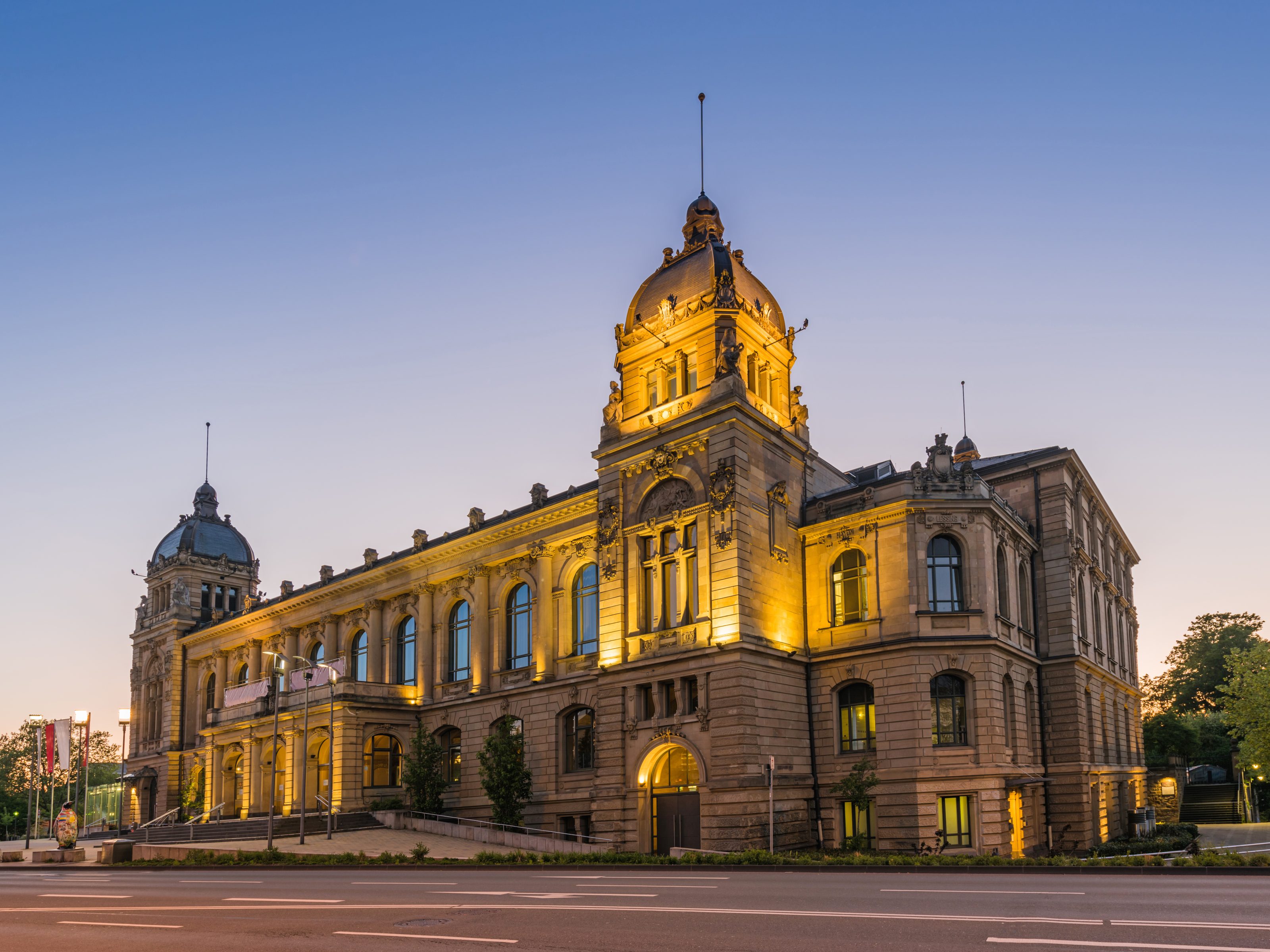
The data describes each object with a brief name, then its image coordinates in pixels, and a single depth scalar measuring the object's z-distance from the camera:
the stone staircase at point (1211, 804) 71.56
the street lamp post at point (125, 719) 52.75
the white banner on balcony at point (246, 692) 64.88
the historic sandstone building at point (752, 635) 41.75
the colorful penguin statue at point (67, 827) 45.59
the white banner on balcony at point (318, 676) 63.97
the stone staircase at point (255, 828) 52.72
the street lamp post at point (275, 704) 47.93
